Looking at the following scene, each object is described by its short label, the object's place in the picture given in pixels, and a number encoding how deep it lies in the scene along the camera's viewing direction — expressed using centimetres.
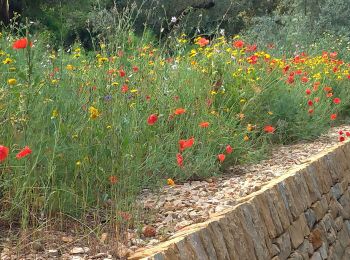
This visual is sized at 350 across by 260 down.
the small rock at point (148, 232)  367
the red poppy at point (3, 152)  279
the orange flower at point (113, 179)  368
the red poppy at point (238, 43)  652
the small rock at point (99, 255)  325
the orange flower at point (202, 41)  625
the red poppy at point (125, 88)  456
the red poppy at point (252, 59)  695
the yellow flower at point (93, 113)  354
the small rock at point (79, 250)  330
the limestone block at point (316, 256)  541
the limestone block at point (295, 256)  488
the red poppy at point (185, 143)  408
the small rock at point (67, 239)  343
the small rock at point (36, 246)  326
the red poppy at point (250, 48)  735
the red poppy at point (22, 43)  343
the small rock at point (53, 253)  325
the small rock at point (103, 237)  344
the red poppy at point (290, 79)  702
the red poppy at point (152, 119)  392
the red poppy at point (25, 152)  304
